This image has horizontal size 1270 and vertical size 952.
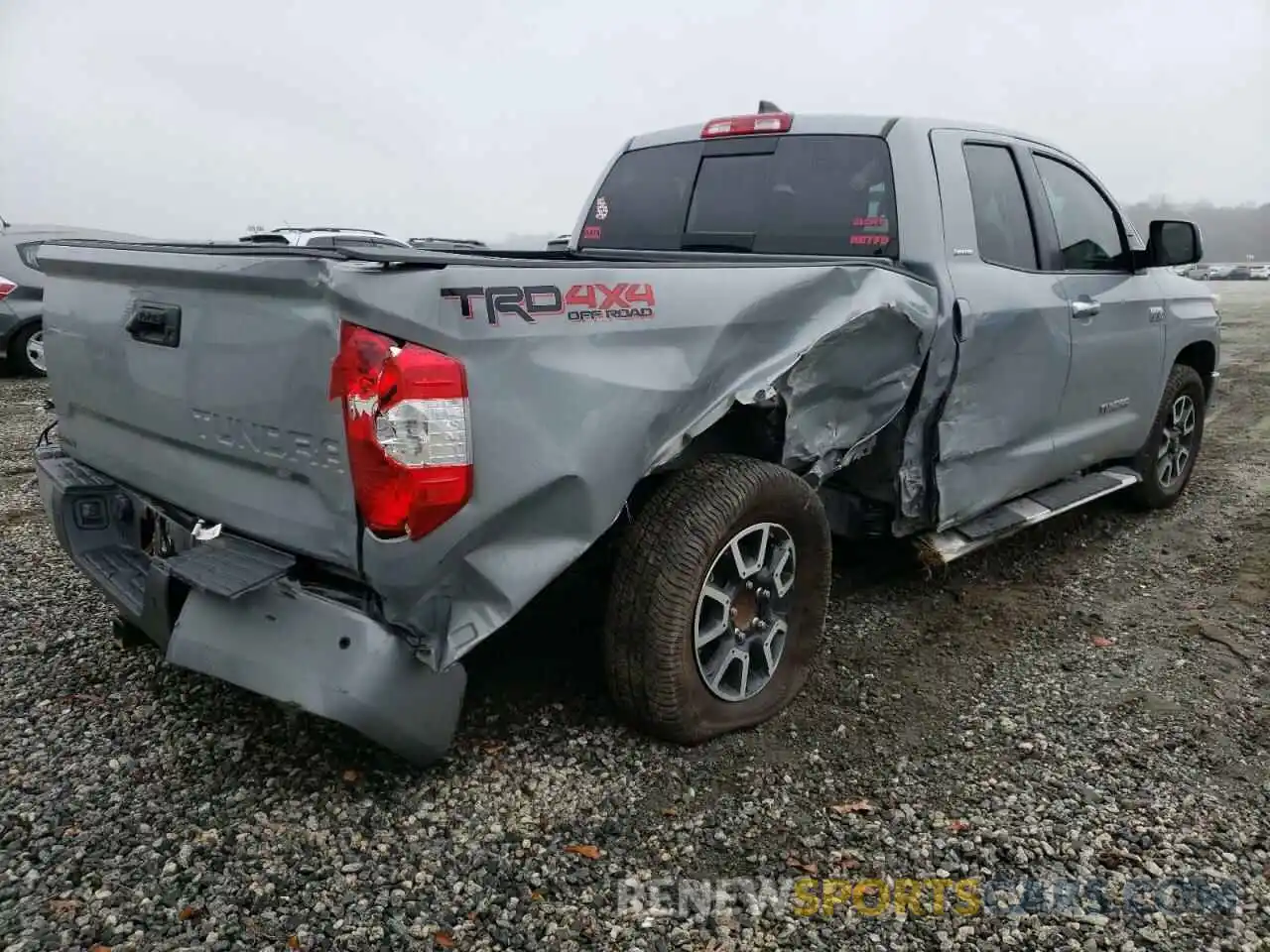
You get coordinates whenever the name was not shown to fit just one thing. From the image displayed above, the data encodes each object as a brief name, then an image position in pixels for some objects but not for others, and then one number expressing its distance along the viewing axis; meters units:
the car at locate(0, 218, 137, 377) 8.93
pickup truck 2.19
